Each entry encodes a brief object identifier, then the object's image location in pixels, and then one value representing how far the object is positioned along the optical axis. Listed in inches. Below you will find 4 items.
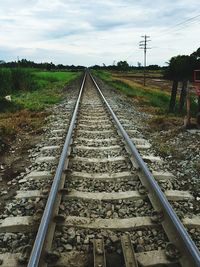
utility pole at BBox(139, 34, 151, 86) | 1412.4
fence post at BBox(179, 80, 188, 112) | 366.9
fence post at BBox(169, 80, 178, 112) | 386.3
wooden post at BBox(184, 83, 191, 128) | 230.8
